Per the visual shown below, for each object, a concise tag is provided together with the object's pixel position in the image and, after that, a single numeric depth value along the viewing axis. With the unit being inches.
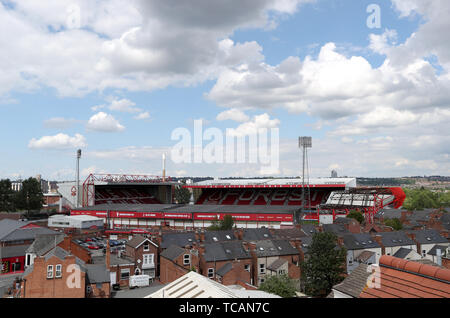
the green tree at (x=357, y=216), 2603.3
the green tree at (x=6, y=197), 3826.3
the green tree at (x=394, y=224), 2405.4
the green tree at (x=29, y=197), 3681.1
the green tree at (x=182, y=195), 6213.1
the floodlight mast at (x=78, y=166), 3860.2
